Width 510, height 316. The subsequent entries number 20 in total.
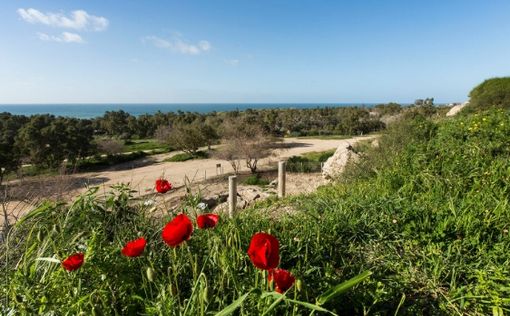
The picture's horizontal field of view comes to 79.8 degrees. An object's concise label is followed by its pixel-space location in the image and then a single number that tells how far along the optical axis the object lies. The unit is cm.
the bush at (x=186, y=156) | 2675
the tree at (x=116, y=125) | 4144
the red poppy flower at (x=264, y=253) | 110
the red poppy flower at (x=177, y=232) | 130
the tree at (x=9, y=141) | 1975
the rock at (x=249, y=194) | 1213
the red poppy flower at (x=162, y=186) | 211
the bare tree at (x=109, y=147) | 2728
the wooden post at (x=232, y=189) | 696
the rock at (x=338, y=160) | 1199
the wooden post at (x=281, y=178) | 967
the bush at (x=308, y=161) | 1914
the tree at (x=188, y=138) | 2666
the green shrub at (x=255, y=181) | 1719
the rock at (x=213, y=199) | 1195
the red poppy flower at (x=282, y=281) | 117
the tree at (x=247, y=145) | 1970
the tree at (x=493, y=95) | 1756
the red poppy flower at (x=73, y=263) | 132
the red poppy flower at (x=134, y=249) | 138
